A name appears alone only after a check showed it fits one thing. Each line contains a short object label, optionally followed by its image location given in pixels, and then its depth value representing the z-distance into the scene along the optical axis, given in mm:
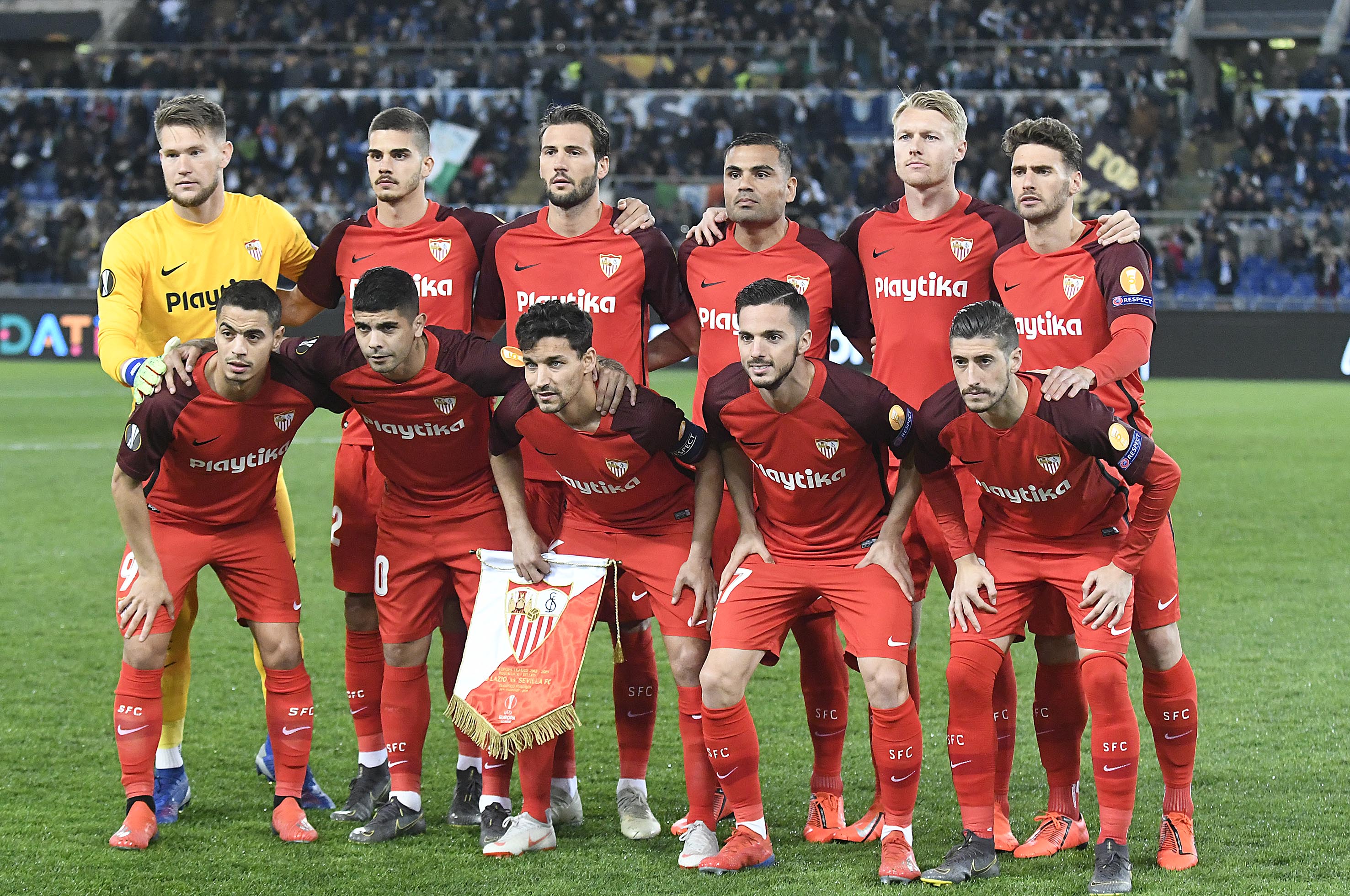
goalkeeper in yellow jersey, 10625
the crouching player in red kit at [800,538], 9172
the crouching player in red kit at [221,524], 9680
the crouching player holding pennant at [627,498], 9500
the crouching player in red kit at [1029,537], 8781
